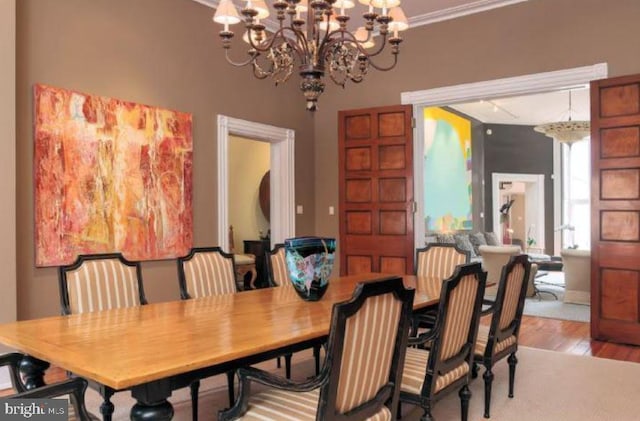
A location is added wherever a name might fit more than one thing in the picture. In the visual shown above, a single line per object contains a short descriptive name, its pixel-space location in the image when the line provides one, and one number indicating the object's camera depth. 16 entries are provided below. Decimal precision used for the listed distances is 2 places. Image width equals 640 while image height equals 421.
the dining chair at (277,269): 3.68
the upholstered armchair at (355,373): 1.58
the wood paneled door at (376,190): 5.52
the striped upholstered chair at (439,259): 3.96
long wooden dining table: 1.53
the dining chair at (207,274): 3.14
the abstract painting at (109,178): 3.68
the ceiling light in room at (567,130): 8.19
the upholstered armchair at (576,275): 6.03
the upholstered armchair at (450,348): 2.18
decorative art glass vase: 2.65
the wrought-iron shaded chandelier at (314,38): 2.99
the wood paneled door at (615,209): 4.29
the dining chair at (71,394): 1.37
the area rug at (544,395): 2.88
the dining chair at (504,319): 2.76
